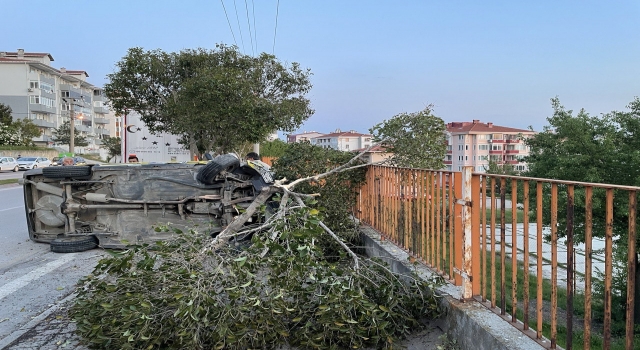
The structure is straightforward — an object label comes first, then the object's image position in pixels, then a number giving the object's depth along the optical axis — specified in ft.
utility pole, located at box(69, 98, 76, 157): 130.98
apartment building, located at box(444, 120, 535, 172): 283.38
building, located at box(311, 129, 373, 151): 371.97
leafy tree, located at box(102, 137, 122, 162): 221.05
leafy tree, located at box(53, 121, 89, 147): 253.12
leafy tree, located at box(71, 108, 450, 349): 12.09
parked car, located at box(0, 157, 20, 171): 132.31
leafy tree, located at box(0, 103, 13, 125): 185.06
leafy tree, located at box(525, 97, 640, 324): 30.91
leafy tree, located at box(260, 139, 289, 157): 125.74
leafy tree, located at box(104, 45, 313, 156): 64.59
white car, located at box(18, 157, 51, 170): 141.13
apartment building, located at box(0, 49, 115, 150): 242.58
